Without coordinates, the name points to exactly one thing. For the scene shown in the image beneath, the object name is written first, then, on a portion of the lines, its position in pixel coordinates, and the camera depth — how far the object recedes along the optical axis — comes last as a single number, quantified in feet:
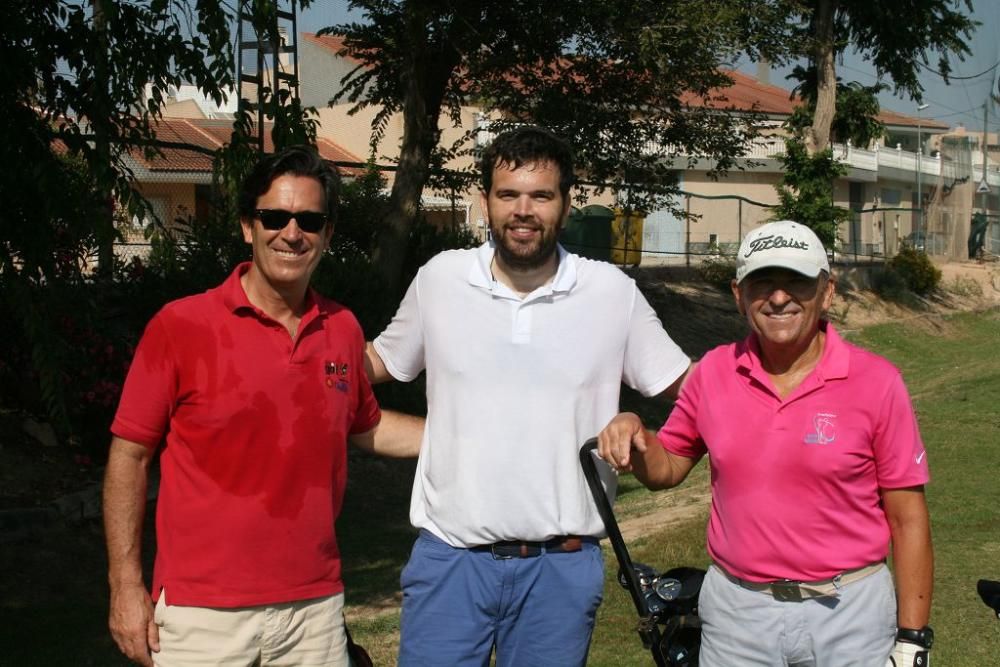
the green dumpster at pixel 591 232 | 76.89
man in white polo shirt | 11.75
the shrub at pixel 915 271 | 106.73
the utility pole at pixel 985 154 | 100.27
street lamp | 135.03
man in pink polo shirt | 10.61
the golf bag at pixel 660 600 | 11.57
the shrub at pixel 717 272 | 88.33
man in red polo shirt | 10.96
